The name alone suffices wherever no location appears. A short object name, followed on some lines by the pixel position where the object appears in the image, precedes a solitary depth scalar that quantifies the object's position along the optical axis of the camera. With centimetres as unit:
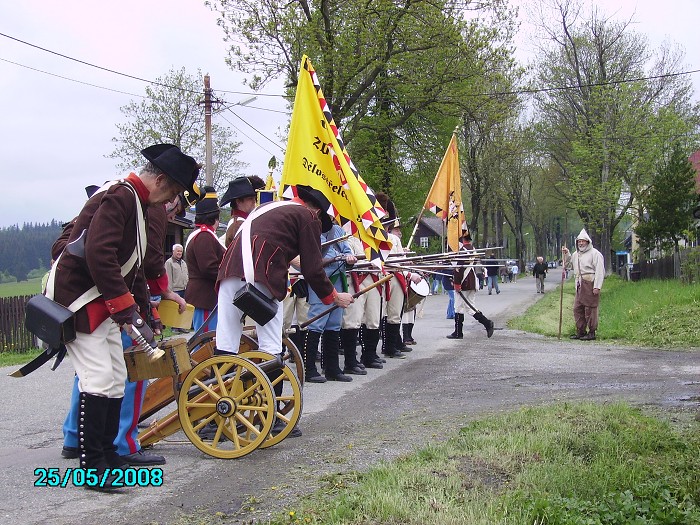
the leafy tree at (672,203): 3797
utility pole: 2787
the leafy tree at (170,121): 4394
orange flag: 1323
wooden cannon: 547
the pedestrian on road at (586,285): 1536
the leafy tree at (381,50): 2720
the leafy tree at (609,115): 4662
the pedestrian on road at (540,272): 3924
